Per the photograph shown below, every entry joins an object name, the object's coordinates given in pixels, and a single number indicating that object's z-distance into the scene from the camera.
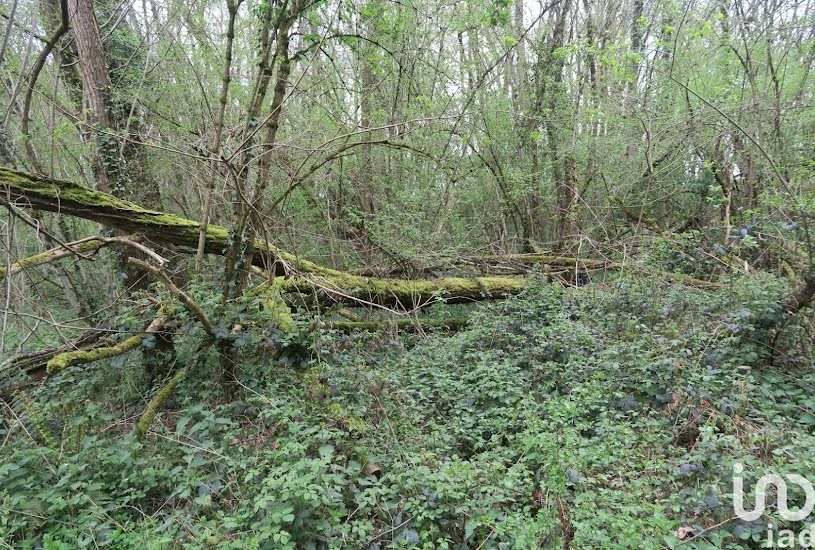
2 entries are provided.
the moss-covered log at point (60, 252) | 3.35
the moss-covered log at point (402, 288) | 4.60
